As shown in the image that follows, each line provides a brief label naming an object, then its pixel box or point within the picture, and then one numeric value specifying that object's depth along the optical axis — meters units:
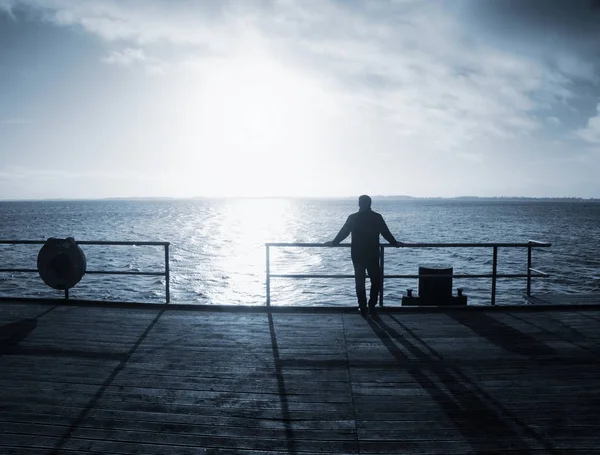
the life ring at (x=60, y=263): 7.64
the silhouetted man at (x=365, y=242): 6.68
